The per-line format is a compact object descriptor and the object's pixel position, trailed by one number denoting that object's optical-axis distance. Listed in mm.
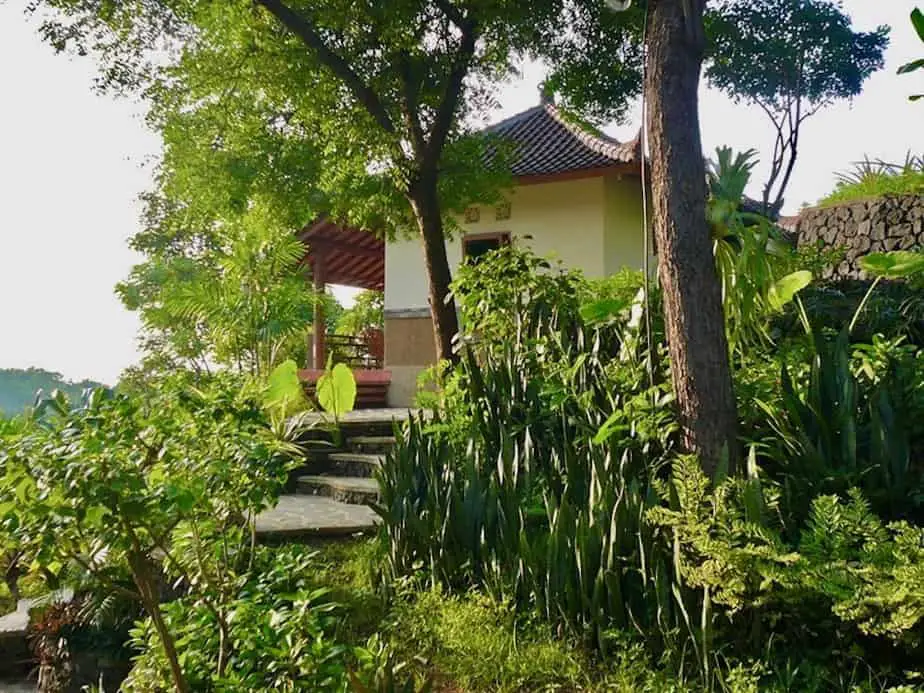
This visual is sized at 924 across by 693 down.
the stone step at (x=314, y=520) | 4285
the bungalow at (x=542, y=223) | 10094
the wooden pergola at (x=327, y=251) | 13117
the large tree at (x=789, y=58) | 11047
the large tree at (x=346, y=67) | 6891
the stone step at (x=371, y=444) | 6398
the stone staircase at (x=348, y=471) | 5309
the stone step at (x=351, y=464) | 5973
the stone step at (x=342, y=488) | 5199
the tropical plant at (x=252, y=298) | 7848
